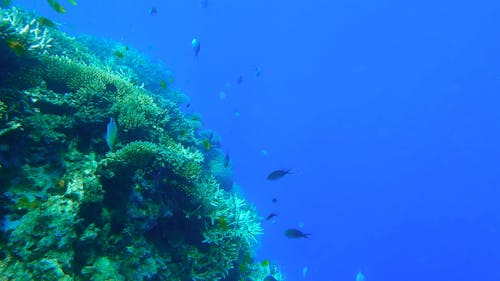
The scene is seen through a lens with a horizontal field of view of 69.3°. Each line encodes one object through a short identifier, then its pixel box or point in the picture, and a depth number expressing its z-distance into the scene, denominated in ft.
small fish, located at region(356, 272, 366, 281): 39.53
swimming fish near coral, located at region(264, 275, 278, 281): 23.10
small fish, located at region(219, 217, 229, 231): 18.85
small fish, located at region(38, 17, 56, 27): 20.79
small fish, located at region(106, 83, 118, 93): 20.62
